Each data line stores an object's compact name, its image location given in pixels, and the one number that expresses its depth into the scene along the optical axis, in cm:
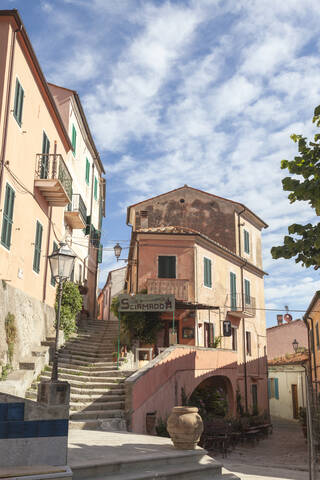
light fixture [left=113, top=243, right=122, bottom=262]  2270
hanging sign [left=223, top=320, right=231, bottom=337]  2378
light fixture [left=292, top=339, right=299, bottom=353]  3193
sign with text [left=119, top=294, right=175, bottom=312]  1688
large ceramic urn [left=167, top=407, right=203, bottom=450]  809
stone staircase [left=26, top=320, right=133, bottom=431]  1091
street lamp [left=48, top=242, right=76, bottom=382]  849
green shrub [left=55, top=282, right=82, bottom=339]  1686
